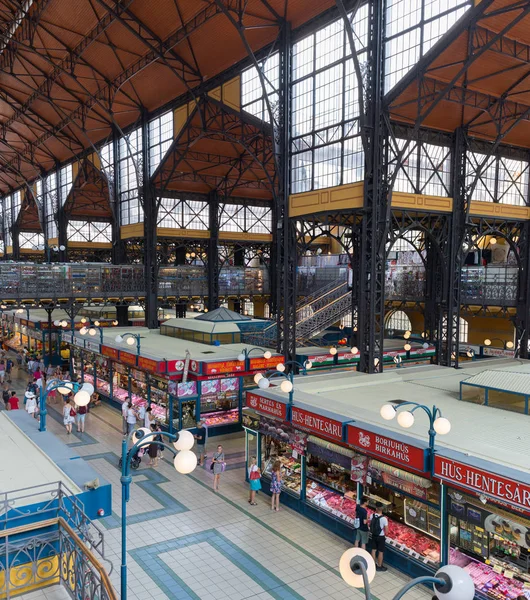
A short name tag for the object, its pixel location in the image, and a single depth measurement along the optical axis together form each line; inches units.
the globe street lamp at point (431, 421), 374.0
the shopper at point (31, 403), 871.7
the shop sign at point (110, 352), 1027.3
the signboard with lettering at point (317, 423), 512.5
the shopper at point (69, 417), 860.6
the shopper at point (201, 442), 735.5
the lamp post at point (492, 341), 1260.1
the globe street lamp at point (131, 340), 887.5
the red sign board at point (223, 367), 848.9
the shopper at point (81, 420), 886.4
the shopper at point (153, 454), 709.3
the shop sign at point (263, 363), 916.0
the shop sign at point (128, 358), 952.2
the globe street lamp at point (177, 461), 293.9
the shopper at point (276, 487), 592.1
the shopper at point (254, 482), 600.1
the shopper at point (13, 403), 888.0
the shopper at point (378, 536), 468.1
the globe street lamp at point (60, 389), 462.3
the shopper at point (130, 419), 811.3
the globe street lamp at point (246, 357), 769.7
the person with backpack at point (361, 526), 479.5
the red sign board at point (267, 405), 590.7
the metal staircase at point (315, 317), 1059.9
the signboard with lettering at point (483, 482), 354.0
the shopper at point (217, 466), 638.5
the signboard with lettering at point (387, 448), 430.9
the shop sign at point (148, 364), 855.9
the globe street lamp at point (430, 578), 188.2
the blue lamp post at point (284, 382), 544.7
